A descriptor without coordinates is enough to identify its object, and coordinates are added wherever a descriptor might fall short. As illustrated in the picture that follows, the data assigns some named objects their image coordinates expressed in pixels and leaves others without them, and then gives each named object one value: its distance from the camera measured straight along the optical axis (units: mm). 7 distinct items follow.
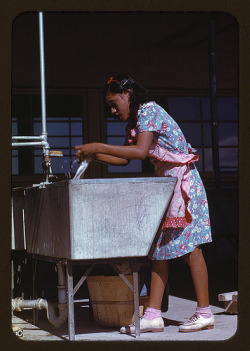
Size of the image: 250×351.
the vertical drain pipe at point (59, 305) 4172
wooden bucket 4078
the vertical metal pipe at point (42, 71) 4227
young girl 3883
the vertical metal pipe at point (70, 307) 3609
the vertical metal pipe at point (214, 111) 8086
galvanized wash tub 3500
